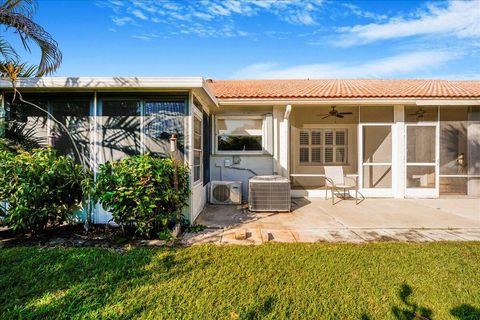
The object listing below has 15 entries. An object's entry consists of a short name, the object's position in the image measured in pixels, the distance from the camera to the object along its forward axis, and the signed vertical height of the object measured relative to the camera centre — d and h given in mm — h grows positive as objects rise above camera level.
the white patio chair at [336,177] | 8599 -680
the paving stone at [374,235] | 4684 -1519
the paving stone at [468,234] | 4652 -1515
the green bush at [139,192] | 4391 -599
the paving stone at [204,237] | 4531 -1503
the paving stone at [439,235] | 4602 -1514
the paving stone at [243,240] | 4469 -1503
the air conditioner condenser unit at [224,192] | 7887 -1068
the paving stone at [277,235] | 4573 -1505
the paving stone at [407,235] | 4611 -1516
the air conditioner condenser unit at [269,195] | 6781 -1008
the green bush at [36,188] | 4316 -511
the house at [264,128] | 5457 +856
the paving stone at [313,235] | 4622 -1511
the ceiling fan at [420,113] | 8906 +1599
